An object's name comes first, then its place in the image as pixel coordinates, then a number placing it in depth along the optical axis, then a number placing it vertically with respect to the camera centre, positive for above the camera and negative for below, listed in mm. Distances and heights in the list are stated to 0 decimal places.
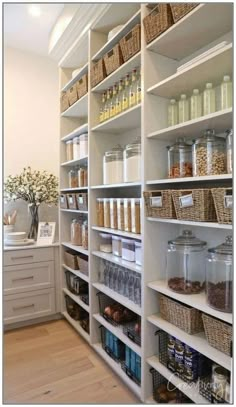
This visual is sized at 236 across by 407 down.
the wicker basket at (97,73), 1831 +927
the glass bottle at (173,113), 1447 +488
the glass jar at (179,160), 1335 +220
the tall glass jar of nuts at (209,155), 1151 +206
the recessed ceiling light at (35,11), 2064 +1578
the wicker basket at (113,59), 1652 +926
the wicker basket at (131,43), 1458 +923
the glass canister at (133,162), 1565 +239
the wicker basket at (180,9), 1141 +863
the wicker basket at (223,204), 1005 -15
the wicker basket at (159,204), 1275 -19
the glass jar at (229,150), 1082 +214
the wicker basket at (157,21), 1257 +898
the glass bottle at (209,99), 1255 +491
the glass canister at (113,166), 1829 +243
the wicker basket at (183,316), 1247 -573
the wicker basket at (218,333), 1062 -564
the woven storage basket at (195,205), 1114 -21
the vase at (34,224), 2684 -245
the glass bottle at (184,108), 1398 +495
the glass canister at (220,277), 1113 -363
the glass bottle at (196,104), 1326 +492
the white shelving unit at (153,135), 1163 +351
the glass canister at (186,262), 1376 -346
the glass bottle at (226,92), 1140 +477
